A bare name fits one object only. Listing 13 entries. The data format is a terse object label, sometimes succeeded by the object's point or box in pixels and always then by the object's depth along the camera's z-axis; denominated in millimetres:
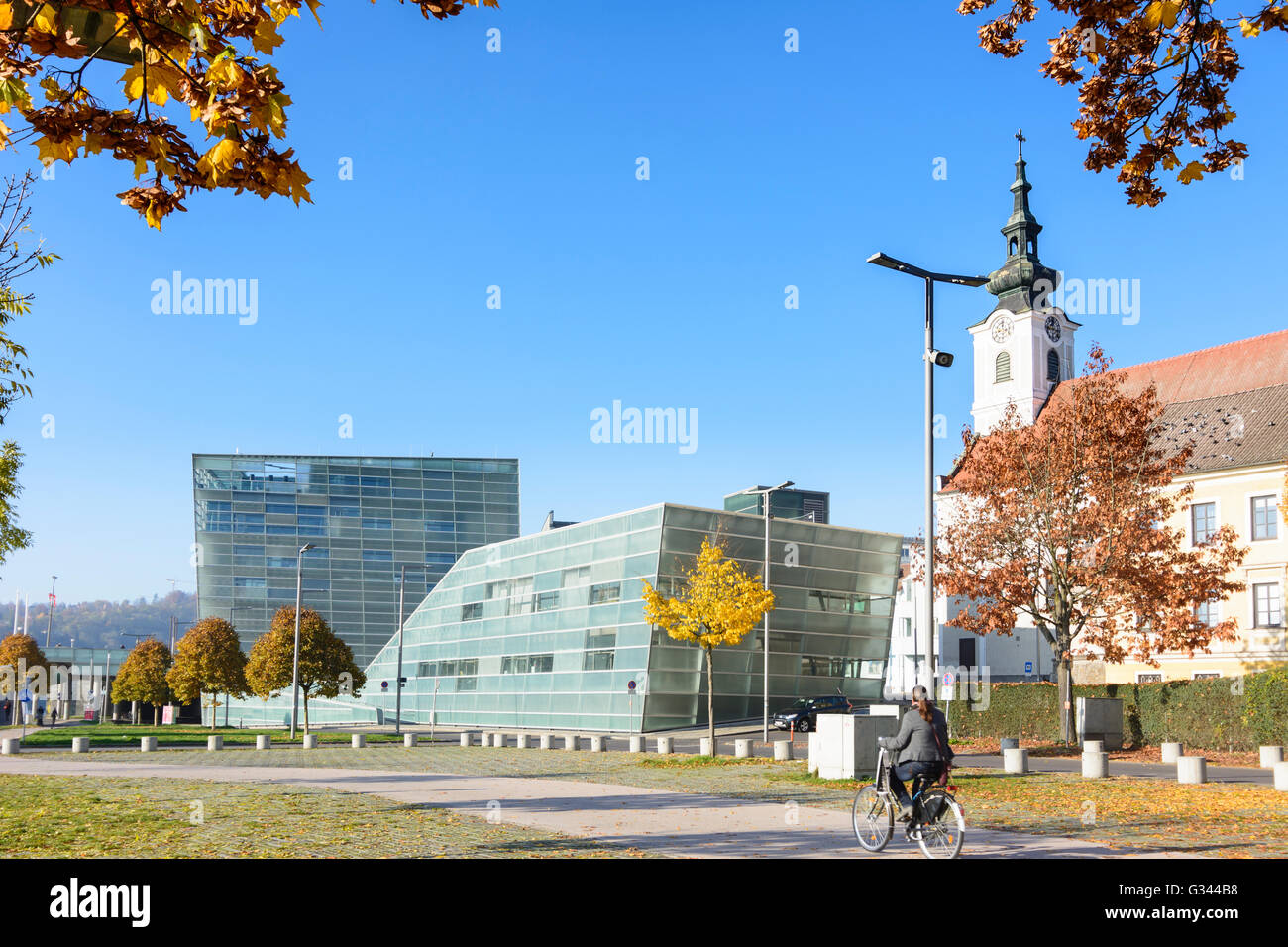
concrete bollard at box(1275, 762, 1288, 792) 20803
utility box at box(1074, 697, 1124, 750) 35719
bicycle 11859
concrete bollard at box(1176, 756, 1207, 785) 22484
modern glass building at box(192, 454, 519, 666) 89312
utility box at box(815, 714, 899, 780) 23075
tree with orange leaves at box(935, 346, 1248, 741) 33719
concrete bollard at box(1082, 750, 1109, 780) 23984
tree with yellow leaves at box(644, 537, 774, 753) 33750
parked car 48191
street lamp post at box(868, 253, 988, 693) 19764
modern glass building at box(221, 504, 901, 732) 50406
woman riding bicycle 12102
